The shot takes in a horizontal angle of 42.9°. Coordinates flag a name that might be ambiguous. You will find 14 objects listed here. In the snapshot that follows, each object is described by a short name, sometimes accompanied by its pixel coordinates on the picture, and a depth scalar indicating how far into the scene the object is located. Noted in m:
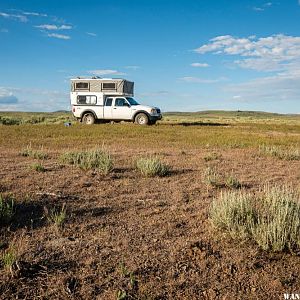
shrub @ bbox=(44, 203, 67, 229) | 4.89
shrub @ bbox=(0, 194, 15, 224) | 4.92
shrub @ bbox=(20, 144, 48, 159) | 10.38
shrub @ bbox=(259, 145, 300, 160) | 11.37
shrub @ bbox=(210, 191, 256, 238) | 4.61
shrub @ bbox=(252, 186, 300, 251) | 4.21
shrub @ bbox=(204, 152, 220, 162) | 10.85
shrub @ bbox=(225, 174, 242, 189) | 7.22
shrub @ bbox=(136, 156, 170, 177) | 8.15
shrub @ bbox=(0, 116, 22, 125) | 30.42
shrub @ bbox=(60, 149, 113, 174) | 8.32
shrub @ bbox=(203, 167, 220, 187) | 7.32
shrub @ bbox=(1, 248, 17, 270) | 3.67
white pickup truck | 25.12
